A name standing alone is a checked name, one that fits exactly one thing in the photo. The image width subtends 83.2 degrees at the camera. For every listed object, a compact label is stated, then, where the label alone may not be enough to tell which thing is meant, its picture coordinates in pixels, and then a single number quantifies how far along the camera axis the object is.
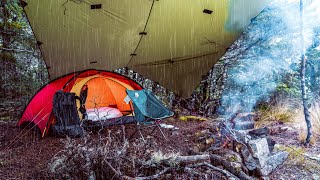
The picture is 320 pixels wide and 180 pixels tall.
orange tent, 3.40
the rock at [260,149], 2.01
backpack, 3.17
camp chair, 3.16
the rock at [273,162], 1.99
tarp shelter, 2.98
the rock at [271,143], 2.46
